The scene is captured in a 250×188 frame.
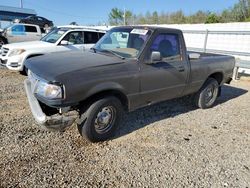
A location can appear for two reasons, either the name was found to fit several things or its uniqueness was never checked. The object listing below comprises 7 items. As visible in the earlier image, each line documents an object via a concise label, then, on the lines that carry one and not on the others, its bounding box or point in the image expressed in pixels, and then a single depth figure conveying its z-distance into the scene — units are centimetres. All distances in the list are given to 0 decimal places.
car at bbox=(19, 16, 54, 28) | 2082
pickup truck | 270
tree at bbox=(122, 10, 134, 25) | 3246
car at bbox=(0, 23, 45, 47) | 1172
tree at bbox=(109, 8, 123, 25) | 4101
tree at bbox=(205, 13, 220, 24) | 2066
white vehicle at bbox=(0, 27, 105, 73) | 616
